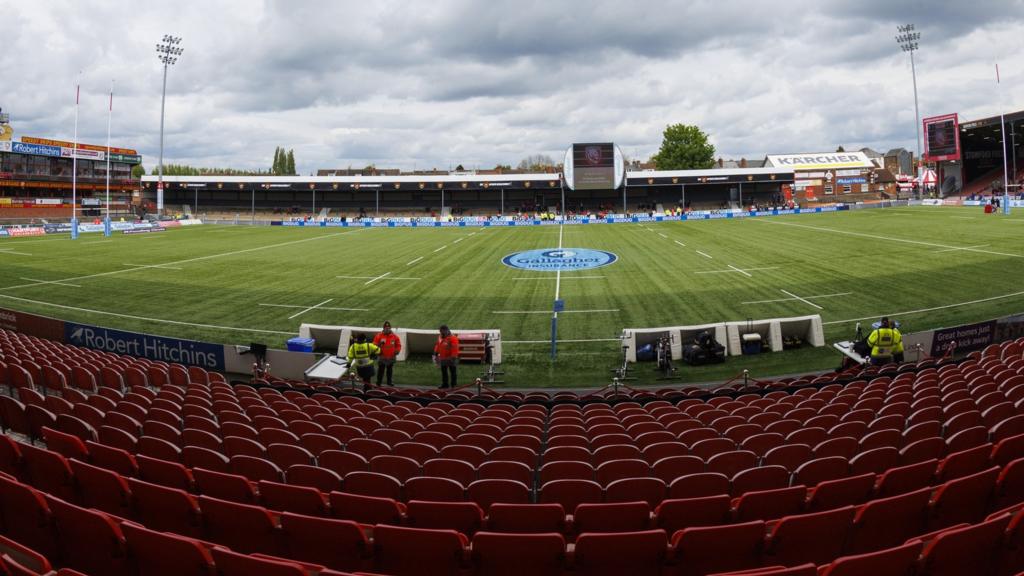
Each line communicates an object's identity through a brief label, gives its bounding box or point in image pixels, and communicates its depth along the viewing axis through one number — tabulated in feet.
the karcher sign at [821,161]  349.41
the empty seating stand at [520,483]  14.40
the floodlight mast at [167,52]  238.07
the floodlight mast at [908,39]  260.83
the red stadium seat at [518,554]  14.29
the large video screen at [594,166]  259.60
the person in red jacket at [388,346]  51.67
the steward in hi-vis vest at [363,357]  49.70
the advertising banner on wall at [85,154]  306.64
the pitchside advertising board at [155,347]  55.93
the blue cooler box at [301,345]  58.51
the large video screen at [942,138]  247.09
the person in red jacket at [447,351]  51.93
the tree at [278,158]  580.09
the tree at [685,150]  380.78
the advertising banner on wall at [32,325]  64.39
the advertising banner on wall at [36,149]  284.61
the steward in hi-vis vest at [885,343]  48.08
